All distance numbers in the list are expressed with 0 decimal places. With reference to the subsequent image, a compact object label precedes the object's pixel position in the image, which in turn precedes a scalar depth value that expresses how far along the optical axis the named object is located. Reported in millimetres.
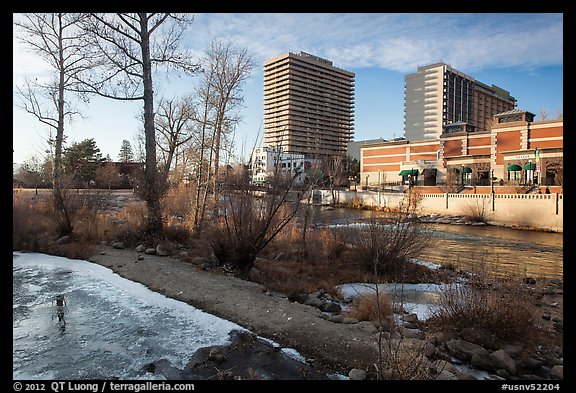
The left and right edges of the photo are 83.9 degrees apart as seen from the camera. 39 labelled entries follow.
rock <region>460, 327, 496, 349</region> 4723
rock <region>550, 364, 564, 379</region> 3886
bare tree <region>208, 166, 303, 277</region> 8508
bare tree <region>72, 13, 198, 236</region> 11281
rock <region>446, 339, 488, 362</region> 4301
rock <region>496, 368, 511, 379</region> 3899
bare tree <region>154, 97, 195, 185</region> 26578
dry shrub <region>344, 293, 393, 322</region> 5719
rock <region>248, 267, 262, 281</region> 8055
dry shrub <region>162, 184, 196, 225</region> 13438
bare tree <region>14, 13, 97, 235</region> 13562
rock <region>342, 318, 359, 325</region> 5367
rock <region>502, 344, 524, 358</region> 4514
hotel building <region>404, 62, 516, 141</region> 109925
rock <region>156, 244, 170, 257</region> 9883
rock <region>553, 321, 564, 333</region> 5615
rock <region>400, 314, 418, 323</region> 5723
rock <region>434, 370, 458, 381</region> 3430
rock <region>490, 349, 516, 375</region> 3982
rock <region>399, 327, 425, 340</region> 4785
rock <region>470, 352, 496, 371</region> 4039
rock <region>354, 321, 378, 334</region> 4973
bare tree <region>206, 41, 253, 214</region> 15495
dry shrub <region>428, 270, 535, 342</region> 5066
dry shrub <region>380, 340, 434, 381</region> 3058
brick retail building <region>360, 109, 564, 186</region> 42281
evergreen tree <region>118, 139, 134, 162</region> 66806
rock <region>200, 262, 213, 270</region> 8494
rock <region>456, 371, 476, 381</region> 3549
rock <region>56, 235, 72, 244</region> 10742
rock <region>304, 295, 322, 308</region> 6578
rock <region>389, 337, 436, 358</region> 3806
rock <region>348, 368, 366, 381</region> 3506
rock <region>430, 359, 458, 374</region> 3662
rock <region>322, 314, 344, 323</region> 5434
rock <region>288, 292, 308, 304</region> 6797
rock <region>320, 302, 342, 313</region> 6332
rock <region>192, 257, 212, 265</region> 8930
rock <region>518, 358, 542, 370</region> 4184
